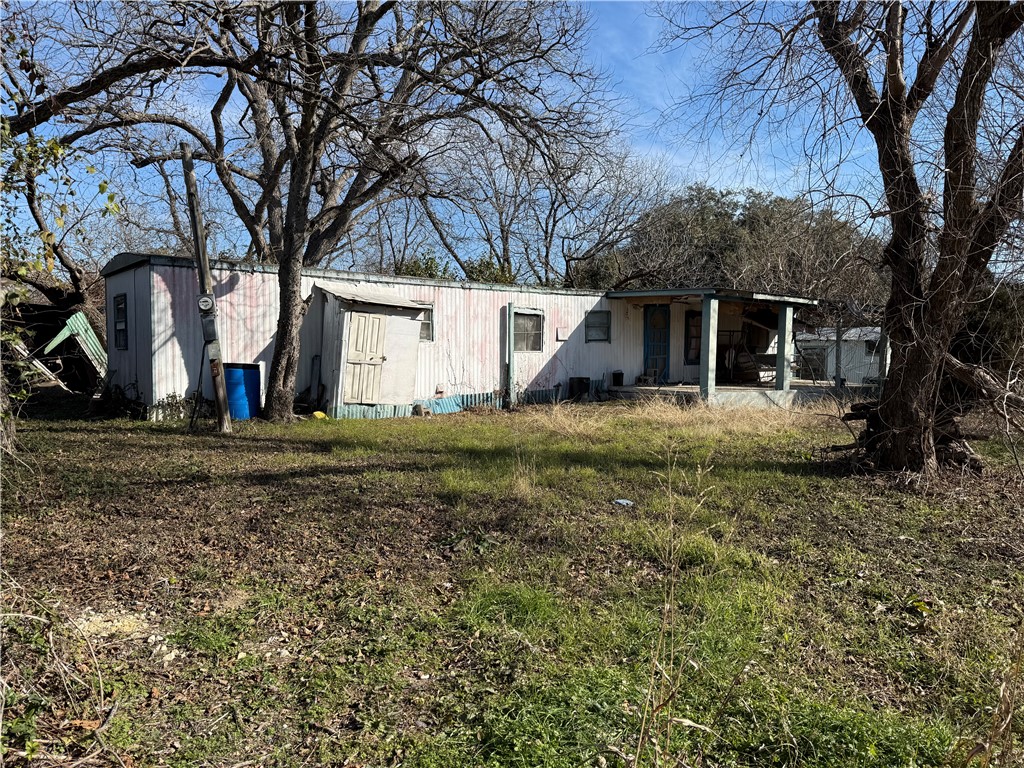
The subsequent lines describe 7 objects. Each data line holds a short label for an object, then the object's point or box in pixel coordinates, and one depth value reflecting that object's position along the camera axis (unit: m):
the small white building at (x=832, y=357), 21.50
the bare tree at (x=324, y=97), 5.48
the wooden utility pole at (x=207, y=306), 8.84
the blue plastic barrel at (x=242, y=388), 10.25
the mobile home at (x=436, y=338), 10.31
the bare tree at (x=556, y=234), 23.03
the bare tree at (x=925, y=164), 5.16
